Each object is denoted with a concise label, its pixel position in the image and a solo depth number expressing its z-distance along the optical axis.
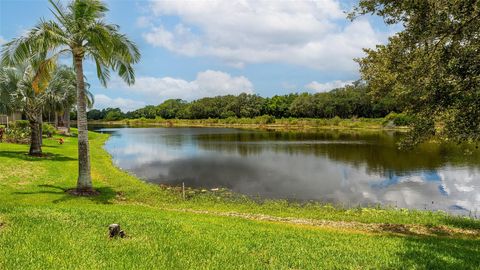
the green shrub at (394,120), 105.27
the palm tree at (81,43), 20.36
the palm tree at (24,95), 33.56
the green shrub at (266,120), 147.75
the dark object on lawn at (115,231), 10.80
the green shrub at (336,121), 125.69
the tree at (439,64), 11.66
